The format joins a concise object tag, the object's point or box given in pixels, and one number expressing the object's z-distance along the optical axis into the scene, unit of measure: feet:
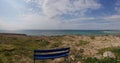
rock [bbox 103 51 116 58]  11.11
